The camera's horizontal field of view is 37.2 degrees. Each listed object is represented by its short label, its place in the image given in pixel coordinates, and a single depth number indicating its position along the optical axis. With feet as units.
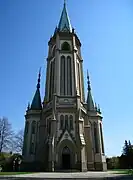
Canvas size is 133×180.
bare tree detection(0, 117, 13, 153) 156.72
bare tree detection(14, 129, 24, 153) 181.73
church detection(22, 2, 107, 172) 128.26
